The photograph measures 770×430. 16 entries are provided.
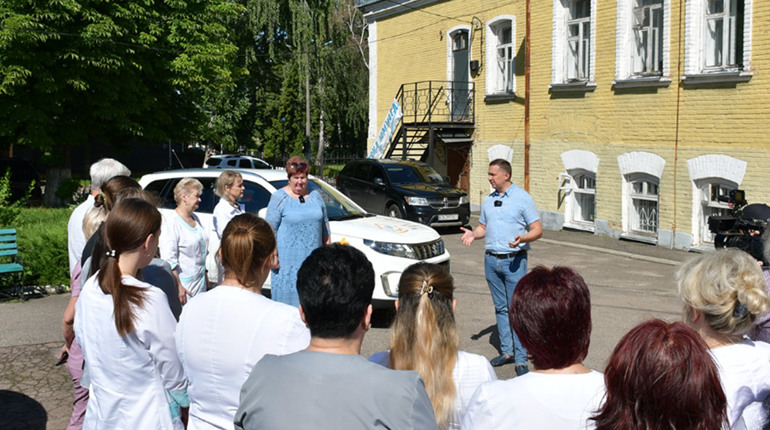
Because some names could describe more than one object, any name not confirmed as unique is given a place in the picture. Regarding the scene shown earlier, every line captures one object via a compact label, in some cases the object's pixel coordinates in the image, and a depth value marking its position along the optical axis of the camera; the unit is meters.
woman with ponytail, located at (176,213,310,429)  2.99
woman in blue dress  6.52
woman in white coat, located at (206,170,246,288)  7.25
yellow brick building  14.10
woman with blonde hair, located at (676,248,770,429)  2.98
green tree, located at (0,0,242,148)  18.02
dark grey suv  17.66
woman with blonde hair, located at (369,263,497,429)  3.05
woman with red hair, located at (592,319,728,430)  2.04
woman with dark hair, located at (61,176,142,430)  4.33
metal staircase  22.62
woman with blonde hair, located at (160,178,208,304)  5.95
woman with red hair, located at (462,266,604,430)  2.43
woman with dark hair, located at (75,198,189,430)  3.22
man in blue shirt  6.98
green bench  9.89
